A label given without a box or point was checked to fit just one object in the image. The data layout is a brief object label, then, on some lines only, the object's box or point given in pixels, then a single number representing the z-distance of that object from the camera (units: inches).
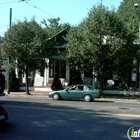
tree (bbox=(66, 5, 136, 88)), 942.4
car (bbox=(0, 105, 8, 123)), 371.2
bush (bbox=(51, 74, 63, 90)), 1125.1
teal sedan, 847.7
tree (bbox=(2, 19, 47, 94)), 1019.3
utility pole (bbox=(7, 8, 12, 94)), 1066.7
